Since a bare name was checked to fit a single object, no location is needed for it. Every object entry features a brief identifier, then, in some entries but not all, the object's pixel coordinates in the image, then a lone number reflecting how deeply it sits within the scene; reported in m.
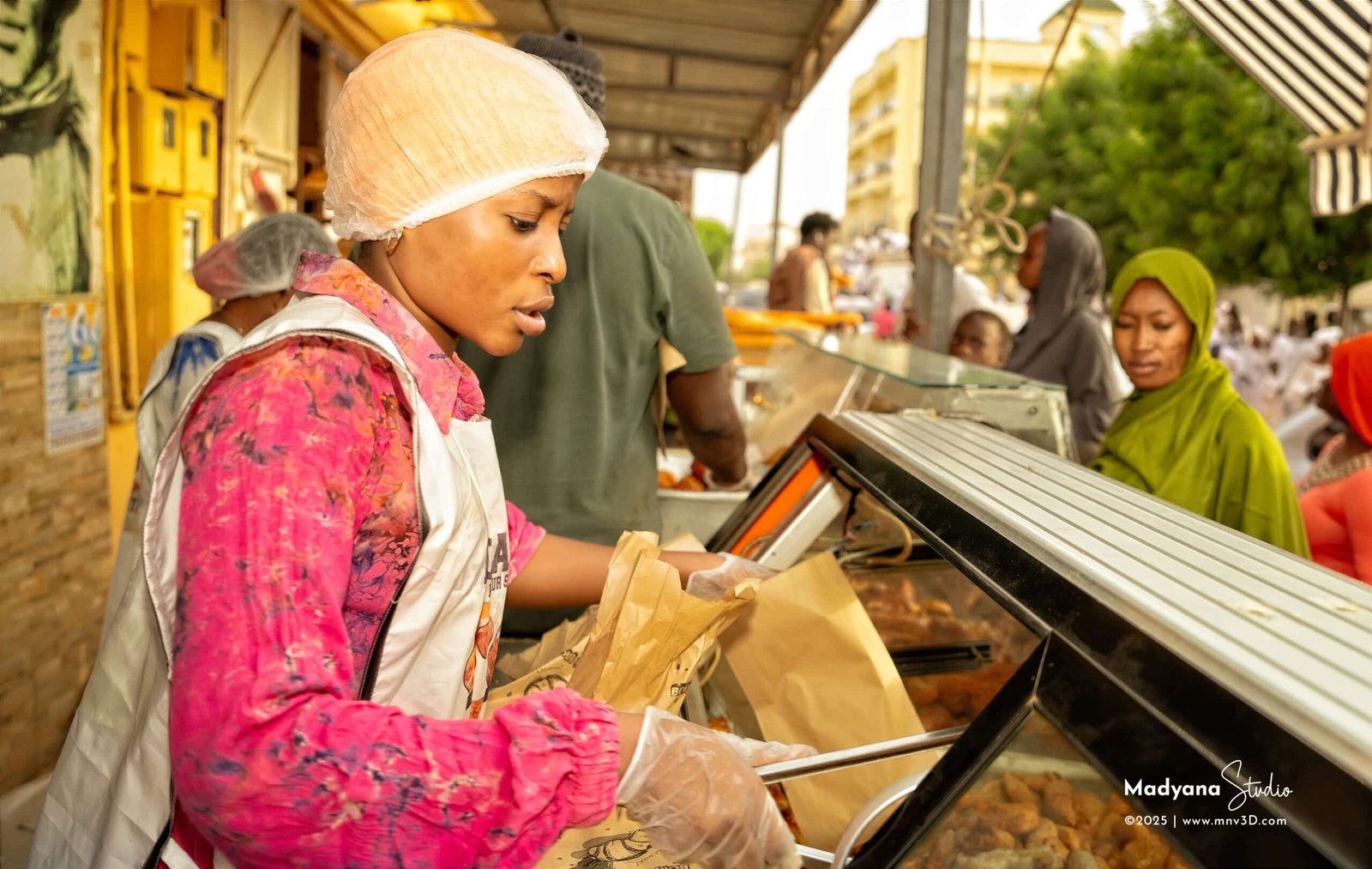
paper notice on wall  3.76
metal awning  6.88
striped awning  4.92
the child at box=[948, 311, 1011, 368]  5.07
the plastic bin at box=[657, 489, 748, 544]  3.26
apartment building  59.91
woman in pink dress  0.96
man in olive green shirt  2.49
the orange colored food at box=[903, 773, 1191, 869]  1.03
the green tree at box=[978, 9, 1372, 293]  19.00
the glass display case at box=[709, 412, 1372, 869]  0.74
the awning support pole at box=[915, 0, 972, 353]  4.30
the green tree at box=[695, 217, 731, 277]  59.62
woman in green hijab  2.54
